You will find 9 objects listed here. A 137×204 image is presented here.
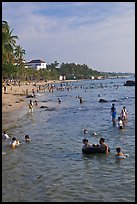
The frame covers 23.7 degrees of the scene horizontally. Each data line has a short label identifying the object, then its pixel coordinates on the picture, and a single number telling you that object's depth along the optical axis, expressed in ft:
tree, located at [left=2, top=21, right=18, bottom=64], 167.51
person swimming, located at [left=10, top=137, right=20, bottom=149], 60.22
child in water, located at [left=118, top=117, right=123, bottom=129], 81.38
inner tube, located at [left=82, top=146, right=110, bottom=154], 52.60
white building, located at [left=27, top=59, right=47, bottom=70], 583.17
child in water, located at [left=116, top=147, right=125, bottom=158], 50.92
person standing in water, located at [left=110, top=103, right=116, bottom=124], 89.97
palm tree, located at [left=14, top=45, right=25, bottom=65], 289.37
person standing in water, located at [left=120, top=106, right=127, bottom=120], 91.44
